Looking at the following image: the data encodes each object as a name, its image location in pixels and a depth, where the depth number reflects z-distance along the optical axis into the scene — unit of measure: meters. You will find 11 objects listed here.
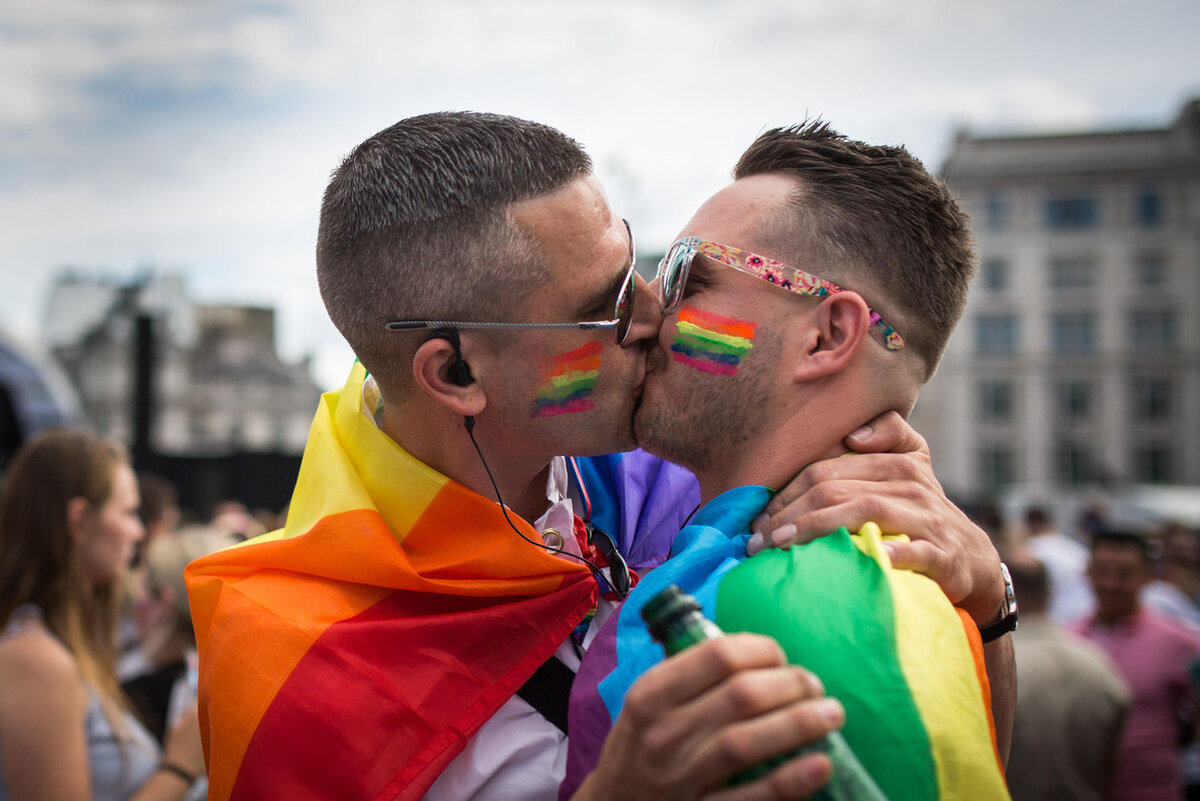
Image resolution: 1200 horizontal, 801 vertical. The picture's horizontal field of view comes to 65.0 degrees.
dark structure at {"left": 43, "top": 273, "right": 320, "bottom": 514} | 35.62
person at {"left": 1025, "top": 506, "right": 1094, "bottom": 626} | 8.38
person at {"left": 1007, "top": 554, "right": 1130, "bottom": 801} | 4.10
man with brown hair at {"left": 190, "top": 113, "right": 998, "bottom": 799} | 2.01
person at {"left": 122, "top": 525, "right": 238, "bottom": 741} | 4.09
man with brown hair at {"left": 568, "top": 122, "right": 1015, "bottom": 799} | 1.70
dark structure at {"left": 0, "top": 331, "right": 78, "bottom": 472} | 10.38
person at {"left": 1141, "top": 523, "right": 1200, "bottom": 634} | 6.49
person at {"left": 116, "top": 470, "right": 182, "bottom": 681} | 5.72
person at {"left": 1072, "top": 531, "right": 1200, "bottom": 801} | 4.73
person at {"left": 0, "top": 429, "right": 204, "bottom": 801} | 3.24
